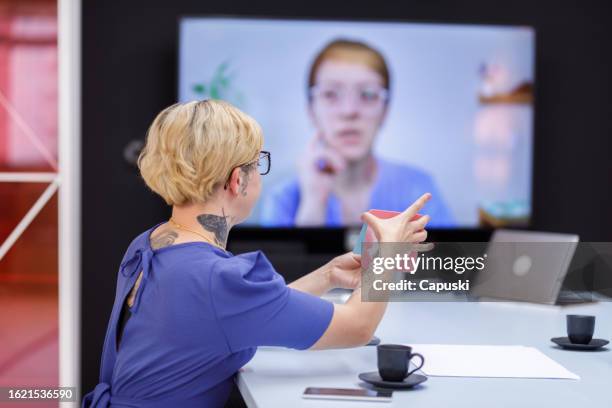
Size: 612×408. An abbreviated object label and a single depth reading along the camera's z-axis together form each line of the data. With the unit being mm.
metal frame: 4344
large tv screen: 4438
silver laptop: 2824
